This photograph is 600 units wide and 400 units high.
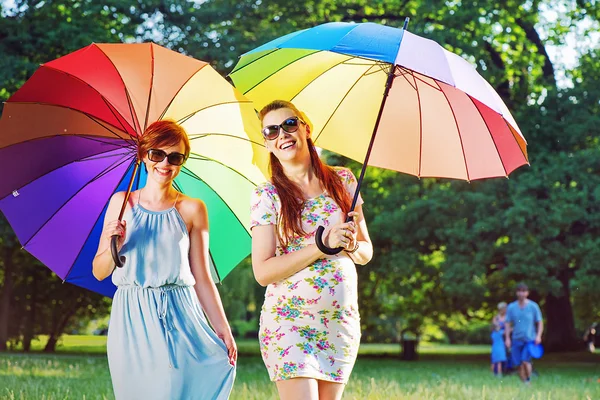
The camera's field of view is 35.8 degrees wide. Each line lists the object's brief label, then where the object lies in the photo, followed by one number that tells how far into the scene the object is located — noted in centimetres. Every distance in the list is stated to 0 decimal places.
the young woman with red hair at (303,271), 438
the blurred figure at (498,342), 1881
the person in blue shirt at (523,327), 1575
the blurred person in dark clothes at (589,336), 3424
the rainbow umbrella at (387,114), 596
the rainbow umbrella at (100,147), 564
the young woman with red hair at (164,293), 466
